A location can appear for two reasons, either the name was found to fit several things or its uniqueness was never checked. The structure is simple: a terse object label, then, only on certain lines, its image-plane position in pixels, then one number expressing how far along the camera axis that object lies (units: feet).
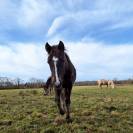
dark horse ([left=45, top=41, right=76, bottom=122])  12.48
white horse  95.59
